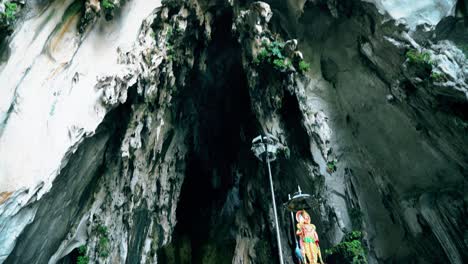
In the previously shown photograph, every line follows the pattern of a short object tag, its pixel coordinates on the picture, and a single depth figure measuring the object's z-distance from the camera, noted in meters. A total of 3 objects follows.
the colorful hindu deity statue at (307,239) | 7.93
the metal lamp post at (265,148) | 6.57
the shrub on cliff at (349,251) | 8.34
